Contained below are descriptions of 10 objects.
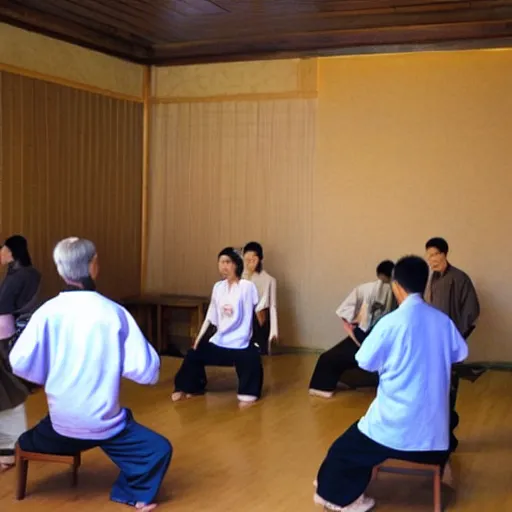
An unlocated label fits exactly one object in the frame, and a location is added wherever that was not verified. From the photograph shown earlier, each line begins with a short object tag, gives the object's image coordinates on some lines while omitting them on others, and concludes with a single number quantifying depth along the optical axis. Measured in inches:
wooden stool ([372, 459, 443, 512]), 131.9
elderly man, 127.3
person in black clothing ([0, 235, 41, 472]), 200.5
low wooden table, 277.4
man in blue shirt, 124.9
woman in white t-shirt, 209.9
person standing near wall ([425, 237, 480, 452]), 214.5
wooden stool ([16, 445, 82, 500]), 135.0
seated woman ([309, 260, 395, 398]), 215.3
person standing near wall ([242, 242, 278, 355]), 248.1
